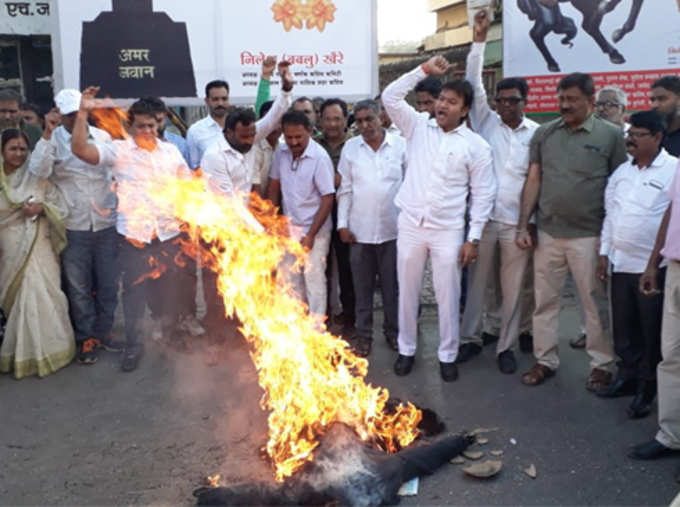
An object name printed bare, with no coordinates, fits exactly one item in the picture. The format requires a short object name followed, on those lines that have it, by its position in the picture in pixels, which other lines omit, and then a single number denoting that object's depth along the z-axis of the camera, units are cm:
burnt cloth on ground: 350
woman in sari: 554
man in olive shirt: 491
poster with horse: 754
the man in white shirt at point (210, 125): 657
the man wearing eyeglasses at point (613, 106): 629
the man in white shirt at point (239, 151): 565
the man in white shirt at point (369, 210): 581
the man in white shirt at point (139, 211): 567
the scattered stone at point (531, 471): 384
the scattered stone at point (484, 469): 380
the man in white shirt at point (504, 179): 539
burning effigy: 369
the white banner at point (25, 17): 883
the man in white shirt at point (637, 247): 446
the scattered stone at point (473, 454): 404
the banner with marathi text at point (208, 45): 755
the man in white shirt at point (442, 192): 518
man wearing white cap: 568
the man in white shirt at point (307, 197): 580
